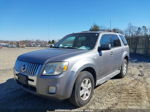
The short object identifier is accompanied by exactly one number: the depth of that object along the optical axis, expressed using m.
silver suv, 2.34
